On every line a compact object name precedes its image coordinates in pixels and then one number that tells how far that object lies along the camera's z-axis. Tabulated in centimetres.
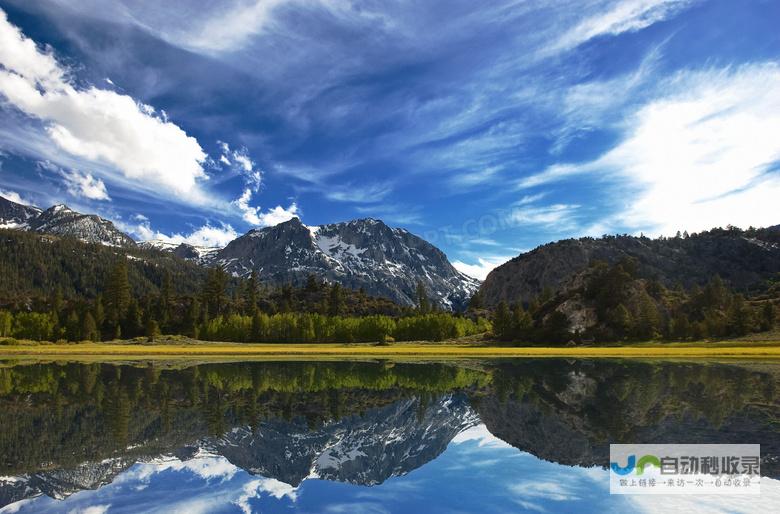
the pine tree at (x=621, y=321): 13925
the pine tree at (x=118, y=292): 17712
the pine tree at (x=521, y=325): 15148
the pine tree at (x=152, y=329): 15284
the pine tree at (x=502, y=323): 15388
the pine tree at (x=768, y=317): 12242
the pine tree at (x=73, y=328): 15475
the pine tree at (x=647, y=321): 13412
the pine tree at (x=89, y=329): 15438
